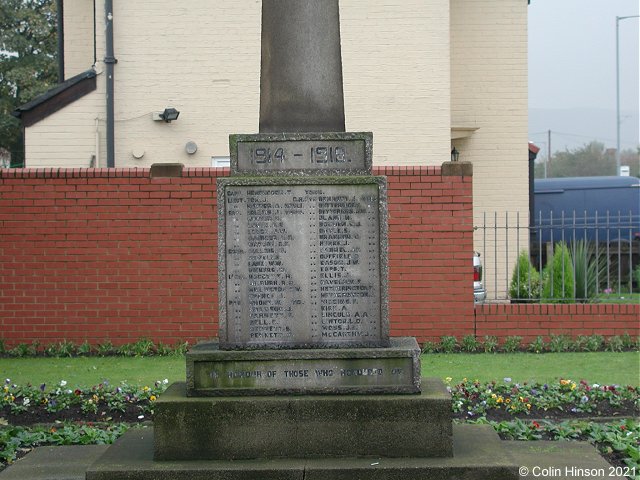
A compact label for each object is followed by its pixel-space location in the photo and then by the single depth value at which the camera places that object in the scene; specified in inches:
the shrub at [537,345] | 486.9
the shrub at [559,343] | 487.8
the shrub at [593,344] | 490.6
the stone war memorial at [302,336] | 224.8
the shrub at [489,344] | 485.7
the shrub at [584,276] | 531.2
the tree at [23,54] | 1382.9
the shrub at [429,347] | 486.3
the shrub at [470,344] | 486.3
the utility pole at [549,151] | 3777.3
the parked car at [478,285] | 530.3
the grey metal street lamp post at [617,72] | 1842.8
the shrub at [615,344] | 490.6
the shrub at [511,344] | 487.8
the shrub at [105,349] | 491.2
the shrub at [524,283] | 534.3
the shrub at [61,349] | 490.9
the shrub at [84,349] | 490.6
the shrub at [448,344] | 486.0
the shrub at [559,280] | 517.3
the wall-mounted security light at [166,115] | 604.7
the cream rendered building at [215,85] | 615.5
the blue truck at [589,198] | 1055.0
